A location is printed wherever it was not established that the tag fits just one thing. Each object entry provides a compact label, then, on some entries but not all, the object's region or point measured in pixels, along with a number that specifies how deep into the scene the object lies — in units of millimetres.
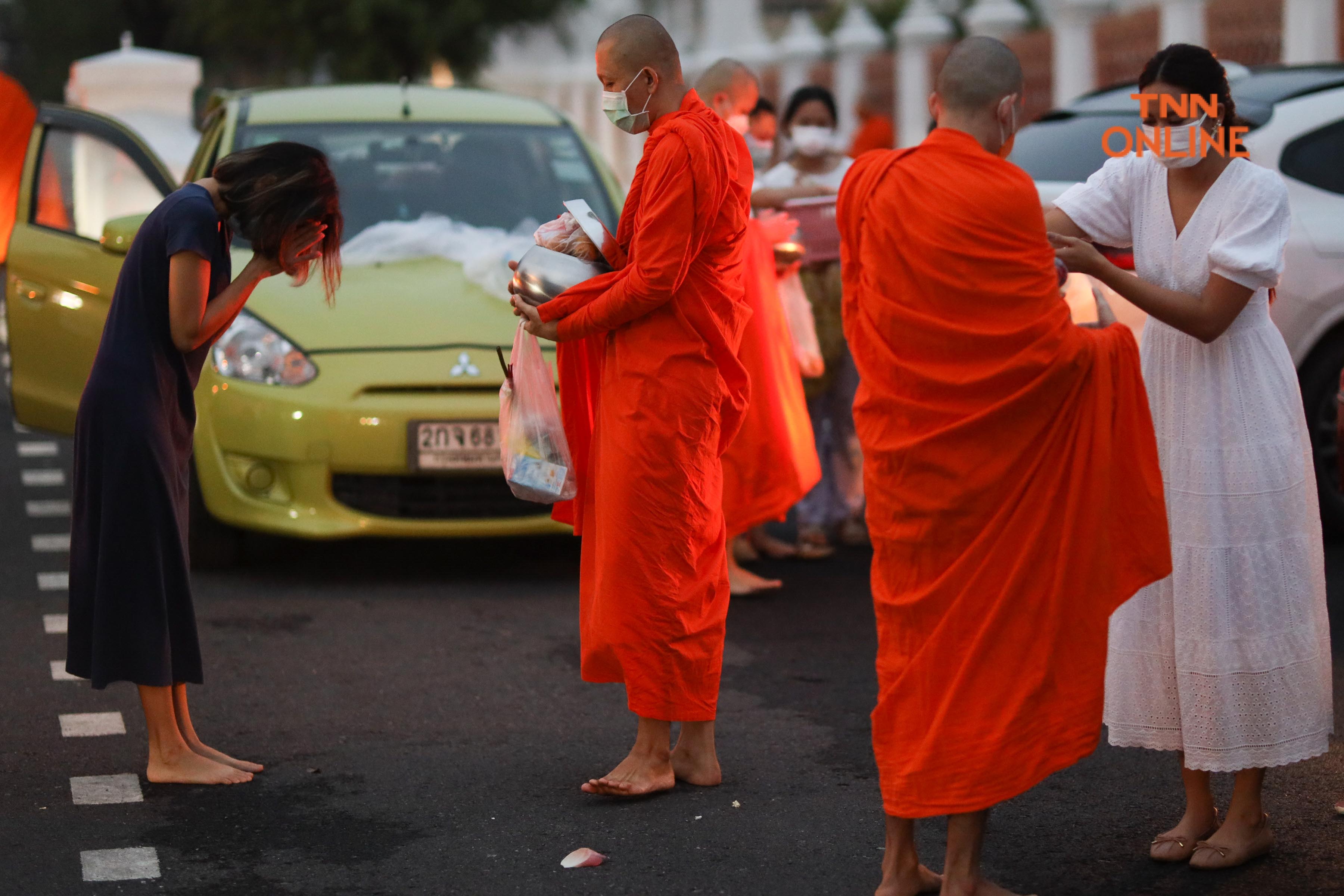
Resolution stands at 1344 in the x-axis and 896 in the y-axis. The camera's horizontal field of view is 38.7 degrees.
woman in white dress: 3961
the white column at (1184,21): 14062
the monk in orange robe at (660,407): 4426
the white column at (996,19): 18438
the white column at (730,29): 28672
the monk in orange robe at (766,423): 6312
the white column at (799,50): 25531
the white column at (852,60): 23312
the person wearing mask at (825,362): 7754
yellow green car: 6840
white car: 7410
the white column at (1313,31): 12469
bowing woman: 4559
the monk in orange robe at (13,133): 8586
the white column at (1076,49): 16484
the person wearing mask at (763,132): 8055
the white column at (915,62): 20078
